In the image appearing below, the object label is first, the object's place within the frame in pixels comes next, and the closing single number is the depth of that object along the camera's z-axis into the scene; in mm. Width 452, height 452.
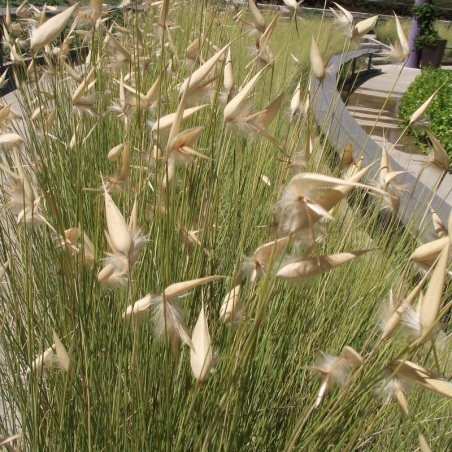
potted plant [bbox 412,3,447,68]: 10188
